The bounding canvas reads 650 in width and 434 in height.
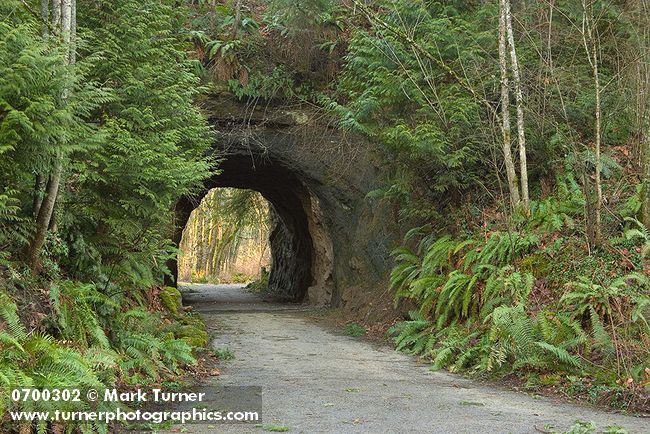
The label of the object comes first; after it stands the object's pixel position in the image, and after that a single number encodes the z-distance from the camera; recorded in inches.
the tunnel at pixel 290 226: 781.9
